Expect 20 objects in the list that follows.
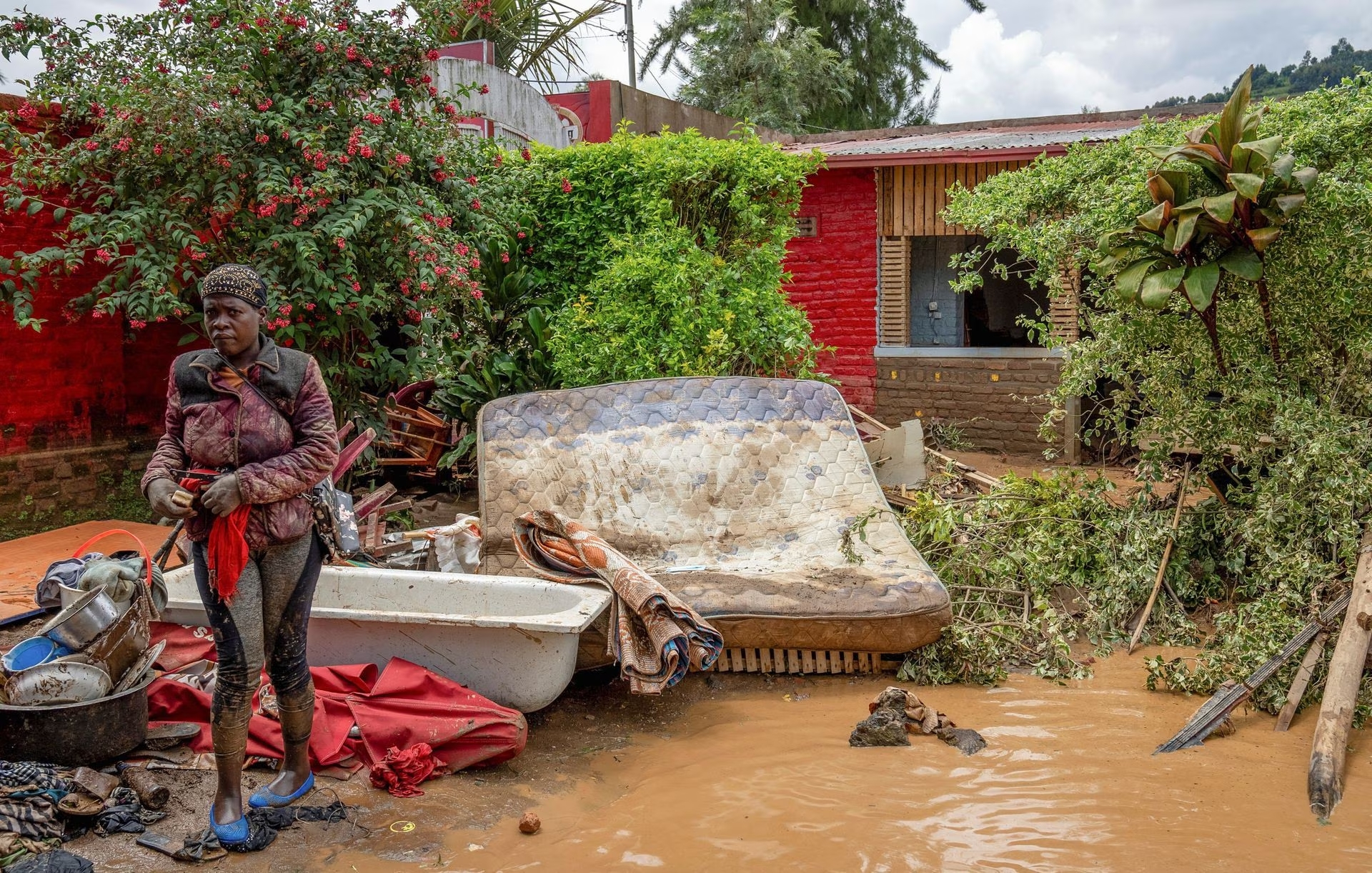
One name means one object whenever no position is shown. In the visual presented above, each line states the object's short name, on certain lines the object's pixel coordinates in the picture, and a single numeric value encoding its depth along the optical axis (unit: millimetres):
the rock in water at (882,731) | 4453
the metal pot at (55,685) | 3809
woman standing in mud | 3420
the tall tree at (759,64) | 22812
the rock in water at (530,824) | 3691
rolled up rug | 4500
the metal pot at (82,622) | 4008
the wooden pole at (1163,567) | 5648
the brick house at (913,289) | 11031
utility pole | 19531
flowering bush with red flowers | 6227
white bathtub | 4344
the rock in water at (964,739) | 4415
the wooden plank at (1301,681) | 4562
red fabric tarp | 4098
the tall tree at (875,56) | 25297
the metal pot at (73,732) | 3740
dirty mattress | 5680
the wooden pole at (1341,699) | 3859
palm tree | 18828
